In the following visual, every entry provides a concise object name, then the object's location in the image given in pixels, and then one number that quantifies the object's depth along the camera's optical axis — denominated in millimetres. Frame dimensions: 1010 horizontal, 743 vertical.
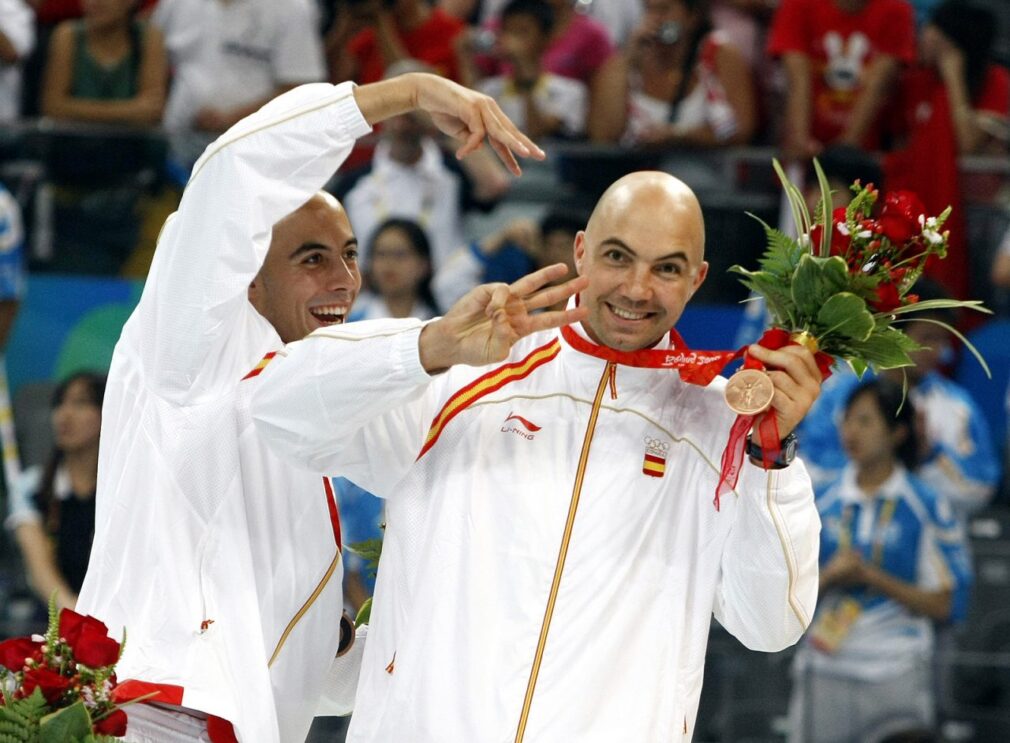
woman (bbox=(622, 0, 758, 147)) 18984
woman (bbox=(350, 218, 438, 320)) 17844
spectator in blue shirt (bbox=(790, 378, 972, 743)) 14797
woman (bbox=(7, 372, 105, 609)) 15844
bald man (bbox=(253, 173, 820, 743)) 8234
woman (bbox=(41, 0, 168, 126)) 18953
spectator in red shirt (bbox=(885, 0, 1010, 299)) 18672
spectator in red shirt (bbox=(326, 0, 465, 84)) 19609
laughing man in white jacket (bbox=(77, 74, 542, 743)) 8469
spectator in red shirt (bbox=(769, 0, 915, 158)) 19406
